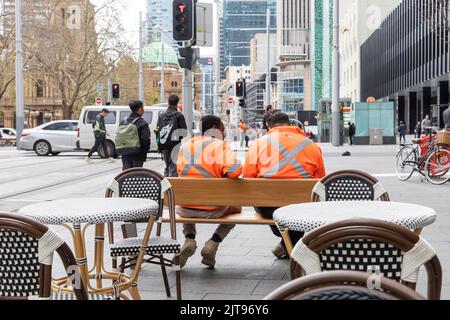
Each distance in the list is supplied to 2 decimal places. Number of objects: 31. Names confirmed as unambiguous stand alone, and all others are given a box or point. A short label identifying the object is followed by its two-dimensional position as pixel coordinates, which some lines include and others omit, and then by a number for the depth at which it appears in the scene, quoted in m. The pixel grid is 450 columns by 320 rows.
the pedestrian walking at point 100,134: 22.48
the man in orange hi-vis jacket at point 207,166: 6.31
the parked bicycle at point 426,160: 14.54
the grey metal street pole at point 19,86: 35.62
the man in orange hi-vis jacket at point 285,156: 6.32
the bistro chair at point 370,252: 2.75
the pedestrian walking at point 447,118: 14.62
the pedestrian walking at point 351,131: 40.59
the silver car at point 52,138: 28.83
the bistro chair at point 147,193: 5.29
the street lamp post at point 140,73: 50.56
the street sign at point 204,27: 11.88
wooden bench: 6.19
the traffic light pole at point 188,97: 11.68
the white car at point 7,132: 57.24
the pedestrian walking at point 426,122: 36.38
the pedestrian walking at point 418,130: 46.96
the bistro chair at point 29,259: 3.09
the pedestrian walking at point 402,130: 41.51
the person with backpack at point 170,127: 12.34
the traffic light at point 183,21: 11.48
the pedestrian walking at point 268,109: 19.75
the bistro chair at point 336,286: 2.06
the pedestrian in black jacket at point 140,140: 10.79
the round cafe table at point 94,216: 4.30
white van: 26.62
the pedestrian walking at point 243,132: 36.72
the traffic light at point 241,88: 30.82
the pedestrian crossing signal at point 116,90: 40.10
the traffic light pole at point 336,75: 31.91
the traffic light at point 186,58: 11.43
